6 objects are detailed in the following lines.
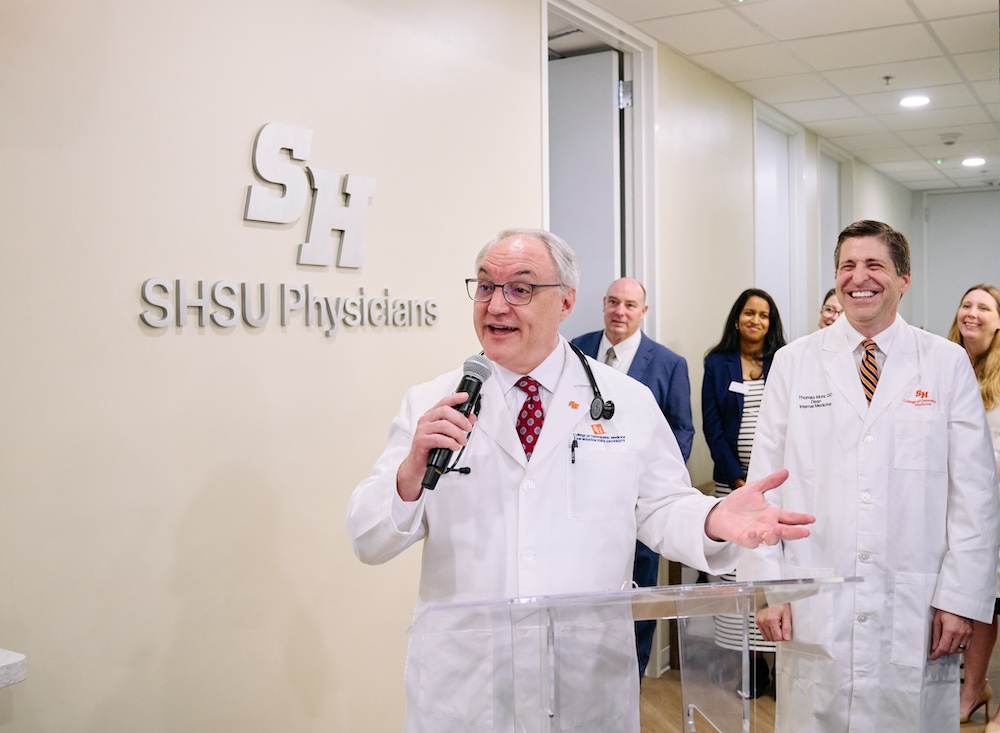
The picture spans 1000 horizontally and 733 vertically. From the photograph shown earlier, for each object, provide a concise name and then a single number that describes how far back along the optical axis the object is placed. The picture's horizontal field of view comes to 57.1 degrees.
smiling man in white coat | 2.36
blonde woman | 3.95
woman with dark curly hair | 4.42
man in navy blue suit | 4.12
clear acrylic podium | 1.37
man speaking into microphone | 1.84
